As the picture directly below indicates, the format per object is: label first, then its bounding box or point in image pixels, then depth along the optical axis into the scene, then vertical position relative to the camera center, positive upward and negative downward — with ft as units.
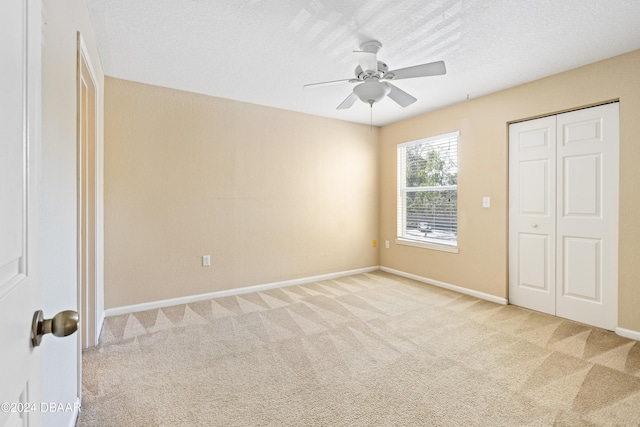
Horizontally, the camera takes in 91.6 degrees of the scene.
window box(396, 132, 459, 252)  13.99 +0.91
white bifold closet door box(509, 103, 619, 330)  9.47 -0.12
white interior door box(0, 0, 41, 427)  1.60 +0.02
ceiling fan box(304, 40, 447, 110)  8.22 +3.60
